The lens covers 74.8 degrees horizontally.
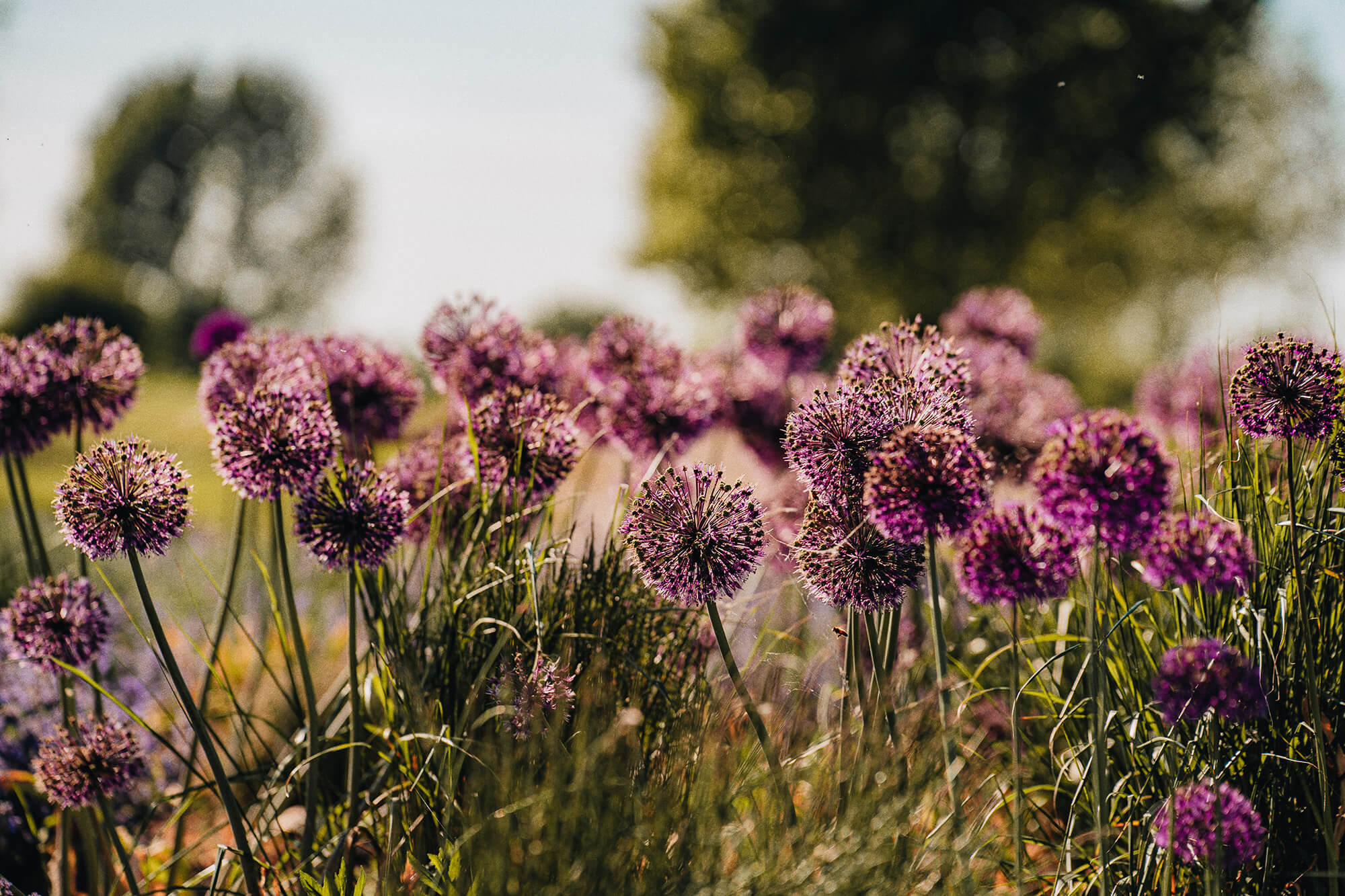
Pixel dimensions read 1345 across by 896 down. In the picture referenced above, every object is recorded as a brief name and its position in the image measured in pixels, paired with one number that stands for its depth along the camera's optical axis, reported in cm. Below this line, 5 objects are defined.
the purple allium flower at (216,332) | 330
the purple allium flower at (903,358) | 191
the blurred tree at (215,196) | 3697
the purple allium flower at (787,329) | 337
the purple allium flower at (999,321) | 397
